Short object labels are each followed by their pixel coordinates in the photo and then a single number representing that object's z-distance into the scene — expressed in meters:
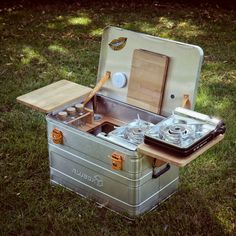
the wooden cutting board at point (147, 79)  3.40
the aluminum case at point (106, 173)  3.13
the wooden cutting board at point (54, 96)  3.43
